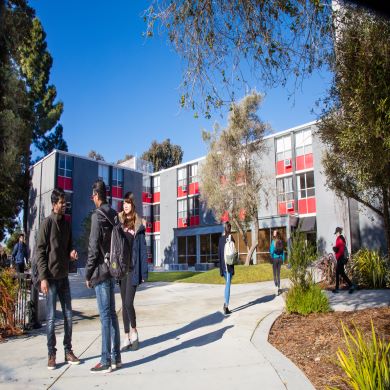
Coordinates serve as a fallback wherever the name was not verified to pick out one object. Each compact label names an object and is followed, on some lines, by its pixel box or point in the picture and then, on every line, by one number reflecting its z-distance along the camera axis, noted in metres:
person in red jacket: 10.43
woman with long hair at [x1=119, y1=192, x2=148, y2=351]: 5.43
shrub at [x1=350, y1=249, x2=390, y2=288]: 11.07
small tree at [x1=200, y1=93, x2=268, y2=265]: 24.41
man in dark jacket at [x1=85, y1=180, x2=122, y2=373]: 4.43
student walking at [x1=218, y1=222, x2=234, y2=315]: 7.93
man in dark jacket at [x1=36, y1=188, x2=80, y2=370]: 4.67
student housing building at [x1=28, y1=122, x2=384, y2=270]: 27.53
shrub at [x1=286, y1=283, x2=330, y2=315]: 6.78
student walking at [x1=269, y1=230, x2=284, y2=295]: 11.02
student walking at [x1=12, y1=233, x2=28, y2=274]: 14.36
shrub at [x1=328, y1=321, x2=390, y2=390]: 3.07
